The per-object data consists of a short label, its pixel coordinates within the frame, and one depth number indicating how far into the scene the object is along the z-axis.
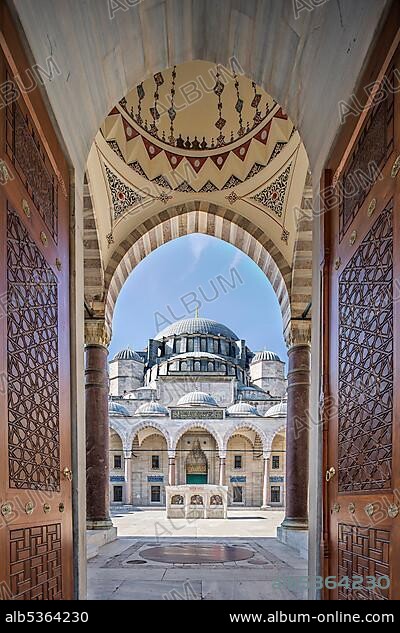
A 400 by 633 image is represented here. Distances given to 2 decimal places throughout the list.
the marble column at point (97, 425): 7.72
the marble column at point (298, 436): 8.05
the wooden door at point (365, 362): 2.06
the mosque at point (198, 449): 30.06
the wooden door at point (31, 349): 2.06
